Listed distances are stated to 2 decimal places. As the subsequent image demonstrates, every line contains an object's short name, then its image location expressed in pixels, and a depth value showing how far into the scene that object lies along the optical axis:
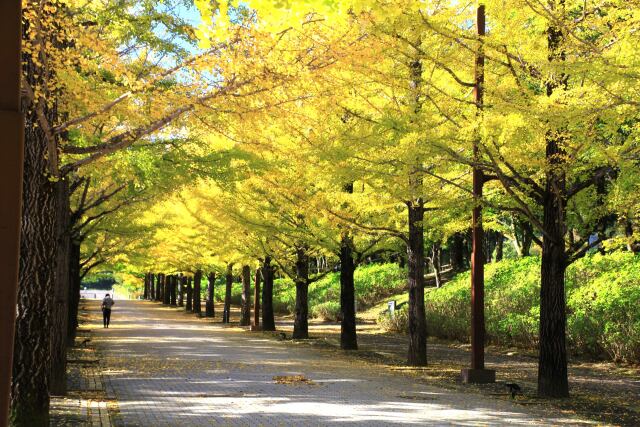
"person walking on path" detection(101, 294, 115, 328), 33.06
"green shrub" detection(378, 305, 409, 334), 30.66
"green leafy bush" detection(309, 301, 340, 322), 39.74
